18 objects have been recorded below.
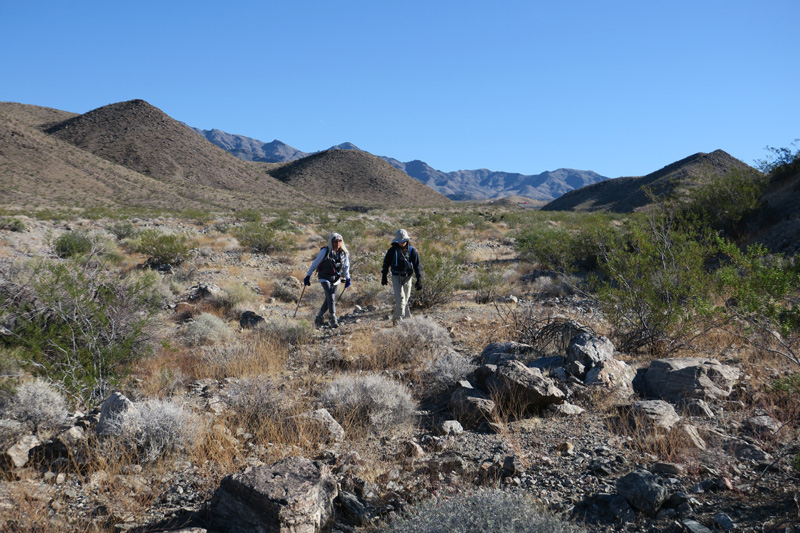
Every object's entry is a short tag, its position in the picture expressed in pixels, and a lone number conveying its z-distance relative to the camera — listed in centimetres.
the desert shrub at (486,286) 1018
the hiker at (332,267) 826
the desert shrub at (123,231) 1936
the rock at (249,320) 839
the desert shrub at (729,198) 1516
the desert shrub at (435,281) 979
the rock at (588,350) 524
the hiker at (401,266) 793
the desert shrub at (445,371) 521
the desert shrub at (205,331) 736
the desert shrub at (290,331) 735
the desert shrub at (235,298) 973
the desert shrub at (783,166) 1556
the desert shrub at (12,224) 1827
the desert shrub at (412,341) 636
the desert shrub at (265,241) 1734
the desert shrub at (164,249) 1395
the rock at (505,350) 577
